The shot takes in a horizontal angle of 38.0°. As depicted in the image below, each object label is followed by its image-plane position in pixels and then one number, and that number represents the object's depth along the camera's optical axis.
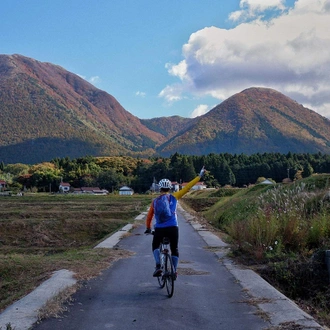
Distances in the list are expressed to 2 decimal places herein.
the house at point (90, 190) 111.64
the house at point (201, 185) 111.44
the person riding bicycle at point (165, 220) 8.07
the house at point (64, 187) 111.52
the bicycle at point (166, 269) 7.46
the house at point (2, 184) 116.72
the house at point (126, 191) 109.74
